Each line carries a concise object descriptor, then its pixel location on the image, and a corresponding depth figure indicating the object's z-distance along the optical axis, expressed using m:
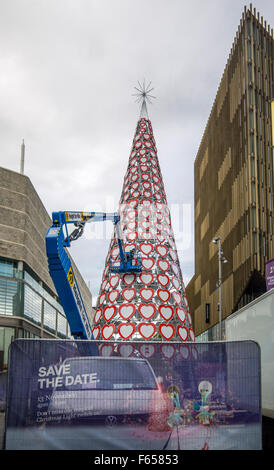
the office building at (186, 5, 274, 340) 40.53
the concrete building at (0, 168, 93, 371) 36.31
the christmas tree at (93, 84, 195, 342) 23.20
